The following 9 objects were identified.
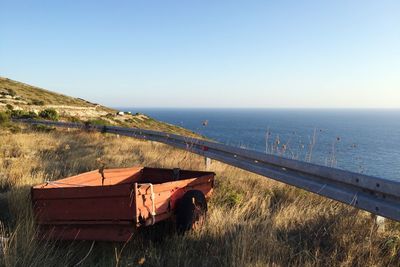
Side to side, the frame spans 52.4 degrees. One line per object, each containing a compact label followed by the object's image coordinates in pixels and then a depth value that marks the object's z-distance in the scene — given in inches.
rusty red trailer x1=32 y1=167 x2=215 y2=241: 172.2
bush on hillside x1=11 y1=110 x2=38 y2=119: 1046.4
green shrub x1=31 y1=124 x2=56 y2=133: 753.8
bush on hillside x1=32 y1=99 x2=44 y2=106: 1453.2
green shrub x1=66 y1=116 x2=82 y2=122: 1106.4
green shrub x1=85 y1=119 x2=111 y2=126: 969.7
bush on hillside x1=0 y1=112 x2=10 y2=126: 804.0
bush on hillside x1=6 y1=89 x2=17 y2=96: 1625.4
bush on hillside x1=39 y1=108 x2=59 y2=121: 1087.6
